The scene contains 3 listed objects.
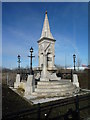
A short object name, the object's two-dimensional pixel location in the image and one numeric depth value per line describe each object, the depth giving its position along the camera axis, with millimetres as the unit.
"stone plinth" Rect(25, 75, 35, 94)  10078
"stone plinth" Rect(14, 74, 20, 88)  14170
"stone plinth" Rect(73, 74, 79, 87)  13377
